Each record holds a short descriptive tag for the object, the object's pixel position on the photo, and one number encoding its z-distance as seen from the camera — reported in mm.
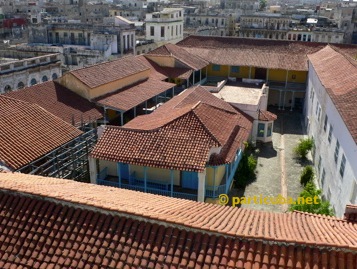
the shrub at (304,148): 27983
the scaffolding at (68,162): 18927
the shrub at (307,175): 23938
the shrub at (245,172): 23891
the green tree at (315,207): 16344
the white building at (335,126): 17188
